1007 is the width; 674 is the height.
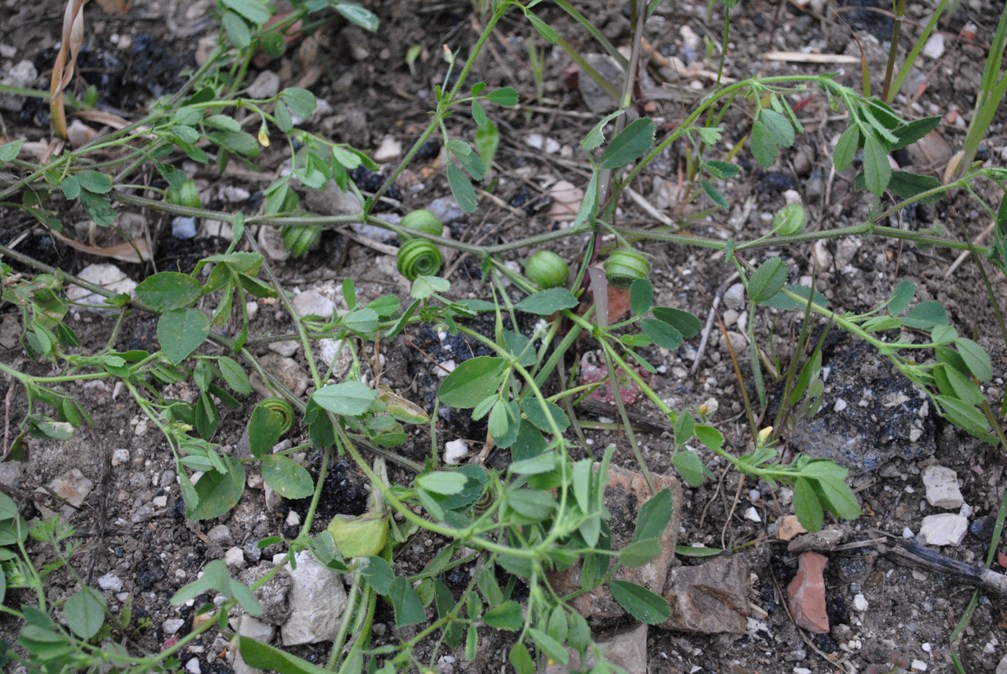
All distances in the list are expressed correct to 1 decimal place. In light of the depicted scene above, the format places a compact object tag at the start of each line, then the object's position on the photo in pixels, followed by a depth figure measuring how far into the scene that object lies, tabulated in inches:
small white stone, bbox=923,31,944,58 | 24.3
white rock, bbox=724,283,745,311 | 22.4
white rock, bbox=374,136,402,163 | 23.6
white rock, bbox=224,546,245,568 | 20.4
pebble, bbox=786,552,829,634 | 20.4
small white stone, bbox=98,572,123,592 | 20.3
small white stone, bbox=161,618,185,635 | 20.1
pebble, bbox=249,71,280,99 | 24.1
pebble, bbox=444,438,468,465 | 21.1
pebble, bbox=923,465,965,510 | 20.9
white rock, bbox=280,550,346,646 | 20.0
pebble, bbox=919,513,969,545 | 20.7
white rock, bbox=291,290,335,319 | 22.1
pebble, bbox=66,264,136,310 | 22.3
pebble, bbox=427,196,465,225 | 23.1
